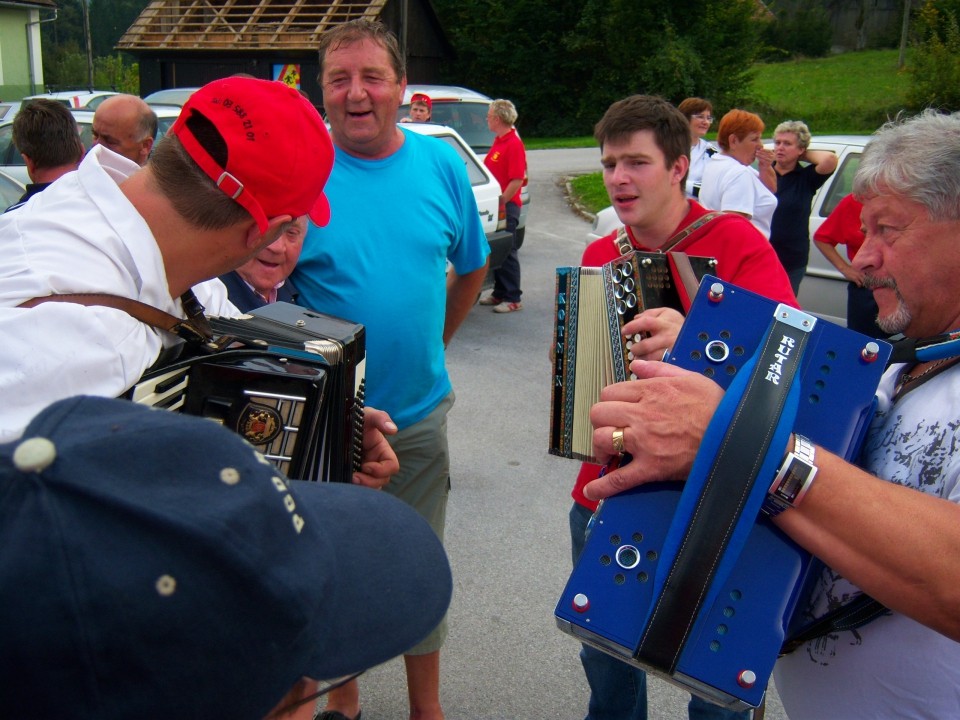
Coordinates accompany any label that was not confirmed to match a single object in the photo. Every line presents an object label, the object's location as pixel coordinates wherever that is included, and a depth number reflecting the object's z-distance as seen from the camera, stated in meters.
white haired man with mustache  1.33
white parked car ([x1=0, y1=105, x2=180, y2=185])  8.37
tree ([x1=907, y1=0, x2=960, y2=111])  21.77
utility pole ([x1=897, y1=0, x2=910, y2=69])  37.91
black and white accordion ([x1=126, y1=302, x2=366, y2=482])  1.57
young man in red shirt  2.45
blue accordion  1.36
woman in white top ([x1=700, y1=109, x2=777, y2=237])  5.67
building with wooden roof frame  23.05
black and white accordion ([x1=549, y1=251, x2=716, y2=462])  2.13
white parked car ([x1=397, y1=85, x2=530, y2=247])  10.26
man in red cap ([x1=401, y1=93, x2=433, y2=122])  9.20
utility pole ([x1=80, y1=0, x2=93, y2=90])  29.09
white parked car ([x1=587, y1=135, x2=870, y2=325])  6.75
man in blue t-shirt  2.69
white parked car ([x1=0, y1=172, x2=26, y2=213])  5.58
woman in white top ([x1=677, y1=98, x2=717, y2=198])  6.99
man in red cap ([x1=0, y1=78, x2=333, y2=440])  1.24
